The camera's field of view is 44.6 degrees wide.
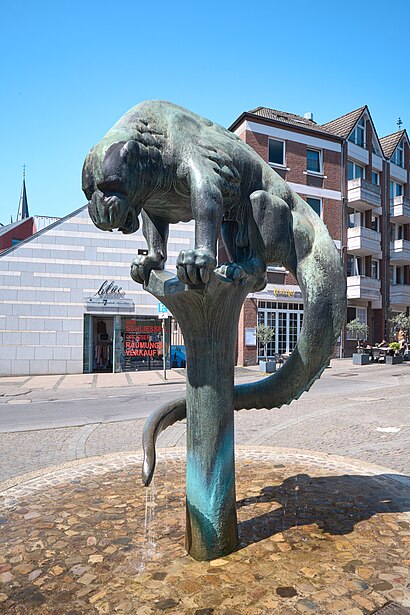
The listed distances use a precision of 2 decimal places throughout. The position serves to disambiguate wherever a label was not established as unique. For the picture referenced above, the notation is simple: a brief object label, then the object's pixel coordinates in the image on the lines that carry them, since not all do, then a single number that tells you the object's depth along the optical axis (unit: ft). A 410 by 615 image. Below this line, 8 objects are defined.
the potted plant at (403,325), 92.48
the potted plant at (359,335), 82.64
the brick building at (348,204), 84.94
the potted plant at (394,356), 84.53
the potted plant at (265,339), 69.51
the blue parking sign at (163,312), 63.46
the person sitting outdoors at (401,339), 89.55
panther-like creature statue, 11.21
